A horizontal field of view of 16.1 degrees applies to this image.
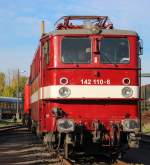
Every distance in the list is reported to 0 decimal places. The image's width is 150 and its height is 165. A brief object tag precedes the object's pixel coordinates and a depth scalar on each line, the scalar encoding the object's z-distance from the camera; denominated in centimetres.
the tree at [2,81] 13209
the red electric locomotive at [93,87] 1469
